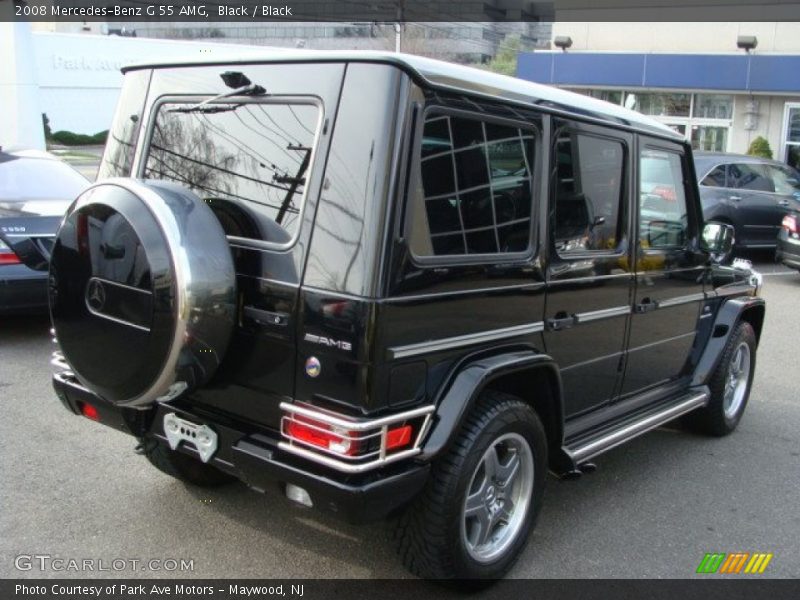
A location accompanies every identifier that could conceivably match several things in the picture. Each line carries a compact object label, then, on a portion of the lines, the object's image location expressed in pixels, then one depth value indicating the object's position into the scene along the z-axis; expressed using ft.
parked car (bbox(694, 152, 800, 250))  41.24
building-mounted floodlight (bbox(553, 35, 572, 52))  76.48
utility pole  84.13
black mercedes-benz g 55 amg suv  8.99
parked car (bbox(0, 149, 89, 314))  20.93
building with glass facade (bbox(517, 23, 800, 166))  67.92
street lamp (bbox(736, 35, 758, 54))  67.82
